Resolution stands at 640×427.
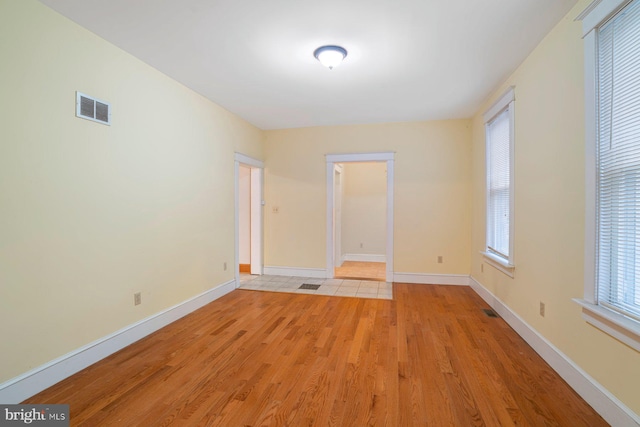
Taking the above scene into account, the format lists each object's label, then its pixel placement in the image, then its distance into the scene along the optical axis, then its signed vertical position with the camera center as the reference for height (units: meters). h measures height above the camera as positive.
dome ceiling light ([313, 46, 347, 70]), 2.55 +1.38
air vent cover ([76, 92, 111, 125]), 2.23 +0.79
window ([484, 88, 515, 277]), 3.09 +0.35
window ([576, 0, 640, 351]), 1.57 +0.25
